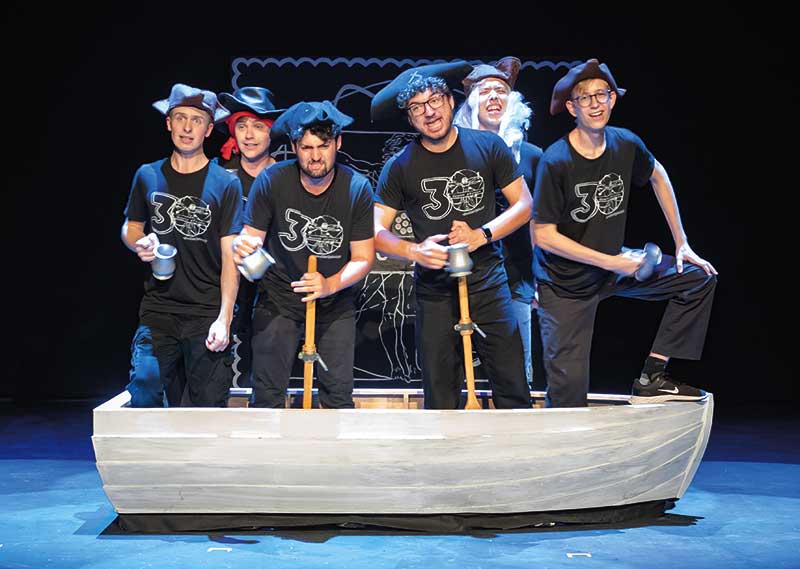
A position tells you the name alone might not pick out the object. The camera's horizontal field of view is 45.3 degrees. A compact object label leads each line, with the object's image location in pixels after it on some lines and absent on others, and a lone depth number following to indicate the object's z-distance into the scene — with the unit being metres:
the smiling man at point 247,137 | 4.33
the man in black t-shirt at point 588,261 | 3.90
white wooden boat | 3.44
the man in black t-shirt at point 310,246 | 3.87
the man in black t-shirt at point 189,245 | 4.04
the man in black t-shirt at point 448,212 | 3.94
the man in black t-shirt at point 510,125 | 4.53
